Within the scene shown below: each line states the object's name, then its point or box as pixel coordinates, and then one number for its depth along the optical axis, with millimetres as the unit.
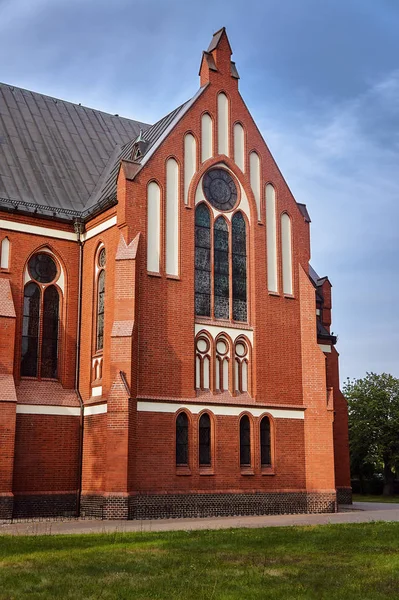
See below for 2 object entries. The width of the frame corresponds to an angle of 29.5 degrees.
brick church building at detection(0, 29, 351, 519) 25359
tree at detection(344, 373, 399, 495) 55281
